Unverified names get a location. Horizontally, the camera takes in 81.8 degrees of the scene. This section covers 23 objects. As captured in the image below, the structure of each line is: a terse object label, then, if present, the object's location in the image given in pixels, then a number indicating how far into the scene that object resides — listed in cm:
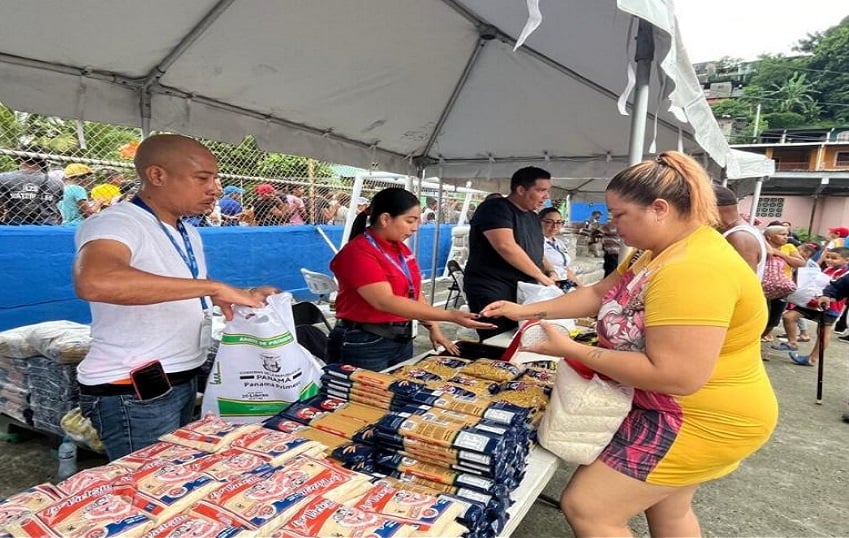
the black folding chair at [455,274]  771
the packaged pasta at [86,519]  92
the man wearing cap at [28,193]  517
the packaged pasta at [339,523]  98
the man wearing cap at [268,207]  830
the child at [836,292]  467
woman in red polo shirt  235
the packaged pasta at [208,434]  131
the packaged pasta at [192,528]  95
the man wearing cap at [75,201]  583
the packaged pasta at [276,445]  127
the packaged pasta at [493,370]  211
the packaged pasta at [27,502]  97
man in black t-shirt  339
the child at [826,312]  602
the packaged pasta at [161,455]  123
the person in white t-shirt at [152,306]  153
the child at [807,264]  723
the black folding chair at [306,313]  382
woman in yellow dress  129
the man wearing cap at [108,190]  610
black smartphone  163
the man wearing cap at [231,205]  805
